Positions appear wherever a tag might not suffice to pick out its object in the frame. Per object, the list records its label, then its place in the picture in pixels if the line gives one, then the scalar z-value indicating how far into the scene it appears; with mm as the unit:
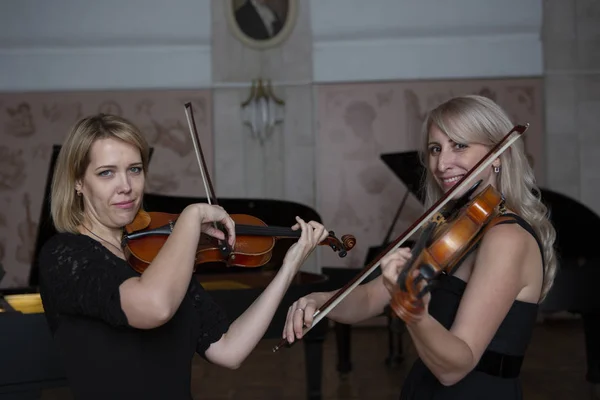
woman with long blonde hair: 1848
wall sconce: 8008
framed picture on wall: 8109
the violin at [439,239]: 1487
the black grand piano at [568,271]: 4645
